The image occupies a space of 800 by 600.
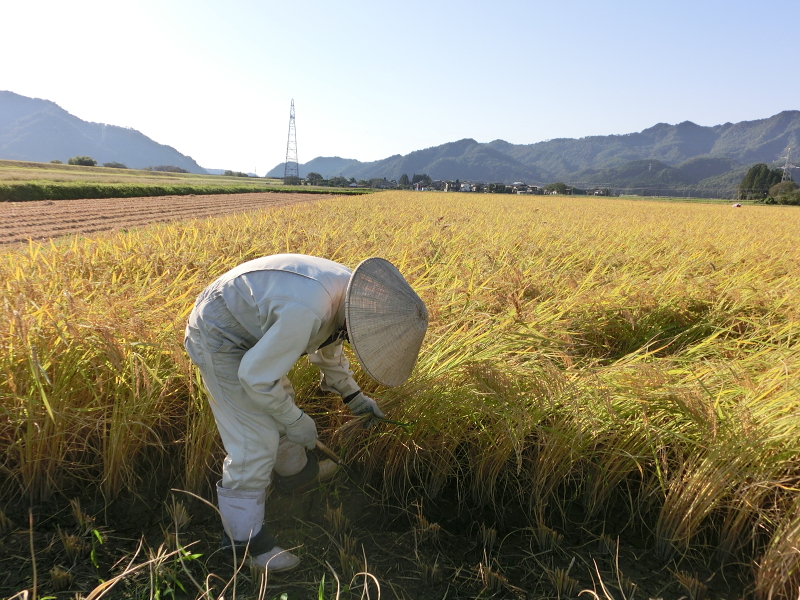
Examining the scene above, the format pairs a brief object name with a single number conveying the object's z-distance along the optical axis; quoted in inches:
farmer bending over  55.5
